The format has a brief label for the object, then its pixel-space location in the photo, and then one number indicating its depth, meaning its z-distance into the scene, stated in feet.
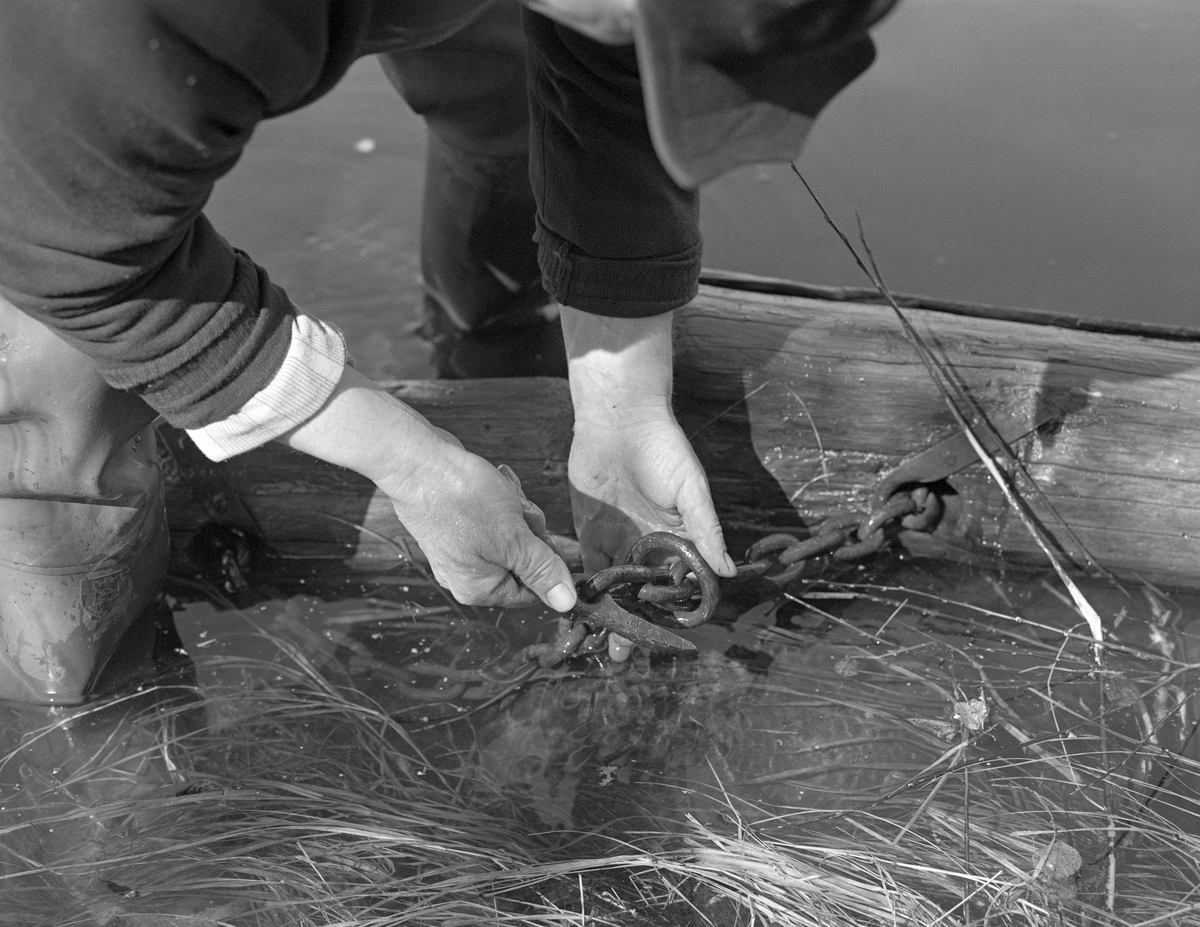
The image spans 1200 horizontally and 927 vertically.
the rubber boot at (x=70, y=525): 6.88
